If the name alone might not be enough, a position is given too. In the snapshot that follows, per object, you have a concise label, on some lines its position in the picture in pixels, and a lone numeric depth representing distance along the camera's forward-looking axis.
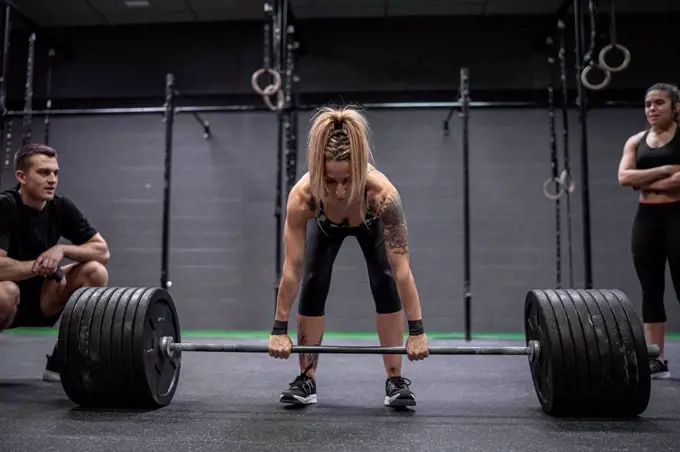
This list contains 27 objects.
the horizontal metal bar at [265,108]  3.97
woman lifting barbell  1.77
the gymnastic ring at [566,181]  3.87
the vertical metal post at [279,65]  3.95
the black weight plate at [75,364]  1.83
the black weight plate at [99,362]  1.82
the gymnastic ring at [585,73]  3.38
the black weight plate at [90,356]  1.82
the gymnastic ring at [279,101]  3.89
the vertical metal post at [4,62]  3.97
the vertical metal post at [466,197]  3.96
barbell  1.71
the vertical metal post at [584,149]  3.55
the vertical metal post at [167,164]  3.98
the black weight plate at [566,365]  1.71
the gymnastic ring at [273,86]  3.69
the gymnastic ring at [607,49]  3.31
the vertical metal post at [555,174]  4.01
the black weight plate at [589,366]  1.70
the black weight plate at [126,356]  1.81
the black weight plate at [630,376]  1.69
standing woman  2.41
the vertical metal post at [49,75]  4.95
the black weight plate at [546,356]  1.72
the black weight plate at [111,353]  1.81
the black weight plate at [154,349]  1.82
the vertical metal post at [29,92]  4.21
